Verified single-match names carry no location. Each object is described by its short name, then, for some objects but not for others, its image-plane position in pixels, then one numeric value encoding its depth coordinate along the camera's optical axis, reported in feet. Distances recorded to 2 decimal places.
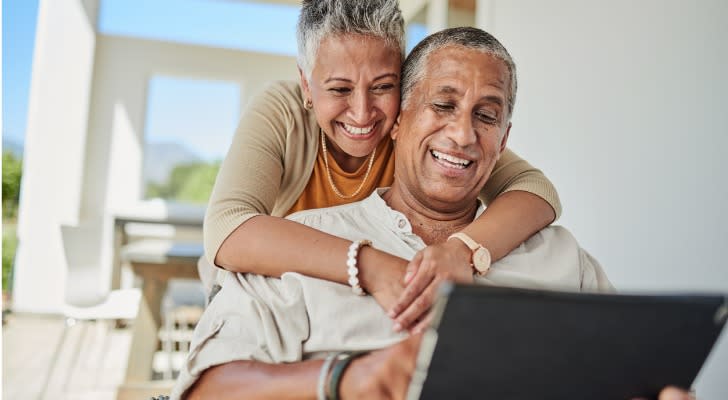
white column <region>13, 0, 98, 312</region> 20.97
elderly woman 4.62
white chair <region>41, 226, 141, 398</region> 13.33
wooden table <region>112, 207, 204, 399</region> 12.20
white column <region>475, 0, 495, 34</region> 14.40
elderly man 4.44
